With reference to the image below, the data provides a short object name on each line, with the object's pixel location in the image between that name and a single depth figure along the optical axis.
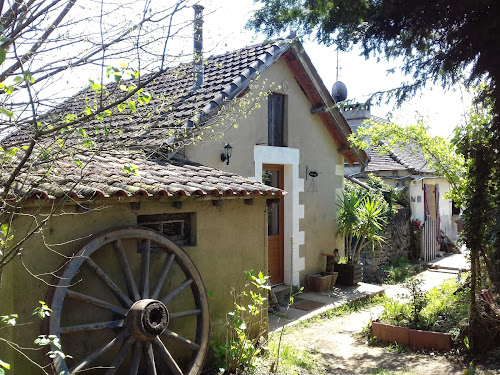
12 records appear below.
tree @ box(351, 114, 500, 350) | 6.25
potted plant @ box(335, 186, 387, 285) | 10.70
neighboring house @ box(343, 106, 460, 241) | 15.00
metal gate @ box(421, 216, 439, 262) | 14.48
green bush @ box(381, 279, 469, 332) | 7.00
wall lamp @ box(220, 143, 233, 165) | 8.14
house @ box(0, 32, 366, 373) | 4.27
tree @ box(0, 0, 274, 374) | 3.19
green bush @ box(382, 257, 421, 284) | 11.96
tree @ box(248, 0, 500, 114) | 4.22
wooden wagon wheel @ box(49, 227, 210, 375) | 4.54
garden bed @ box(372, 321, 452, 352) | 6.60
